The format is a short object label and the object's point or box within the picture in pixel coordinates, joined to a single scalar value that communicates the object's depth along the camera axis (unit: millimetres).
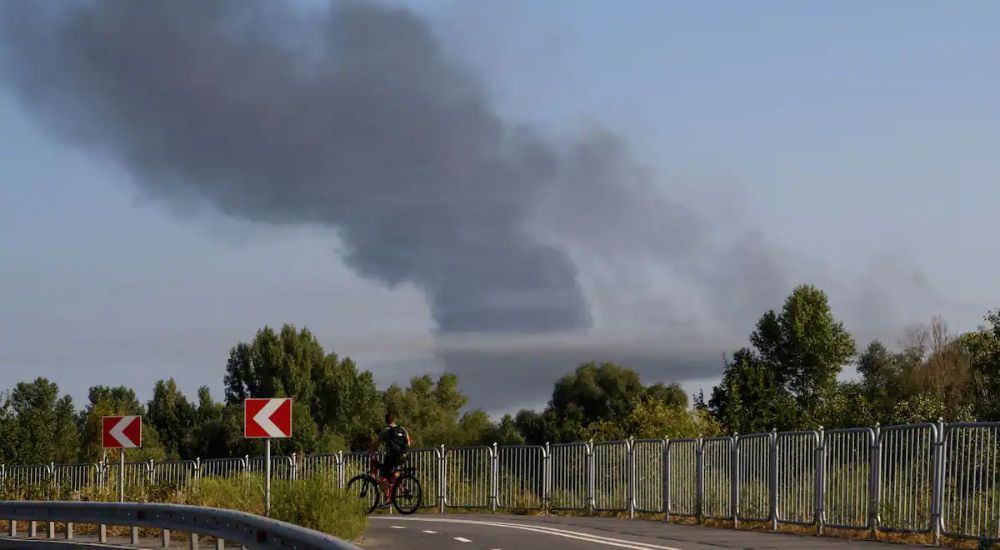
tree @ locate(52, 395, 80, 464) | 123438
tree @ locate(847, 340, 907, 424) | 78625
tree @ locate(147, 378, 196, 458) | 138500
